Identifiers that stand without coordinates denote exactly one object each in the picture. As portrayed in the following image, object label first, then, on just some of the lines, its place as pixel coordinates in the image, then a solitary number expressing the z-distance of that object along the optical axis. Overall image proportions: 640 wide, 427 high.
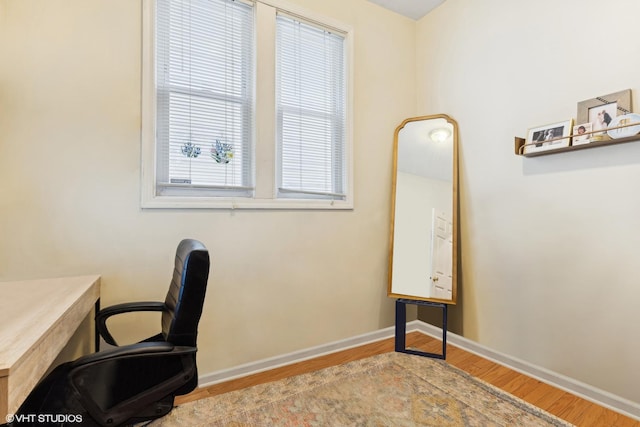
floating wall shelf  1.66
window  1.99
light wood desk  0.80
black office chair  1.02
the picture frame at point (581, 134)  1.79
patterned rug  1.70
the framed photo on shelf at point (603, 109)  1.71
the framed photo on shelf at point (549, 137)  1.90
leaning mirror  2.53
